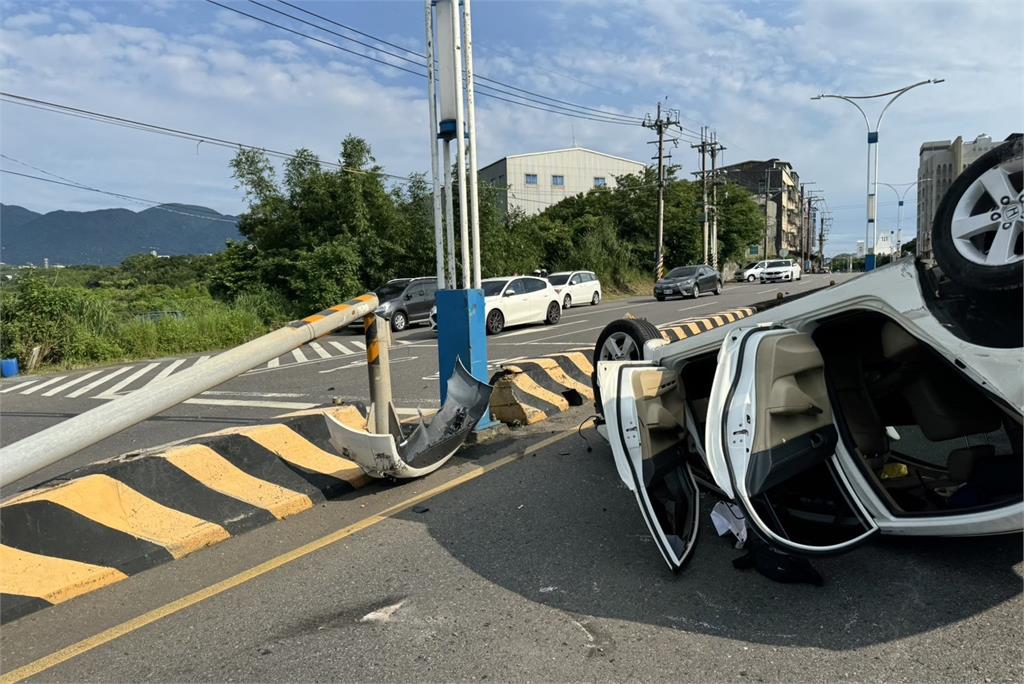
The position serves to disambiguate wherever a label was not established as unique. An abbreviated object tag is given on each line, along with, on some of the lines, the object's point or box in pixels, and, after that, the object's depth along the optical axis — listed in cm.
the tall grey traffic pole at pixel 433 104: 616
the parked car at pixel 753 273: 4849
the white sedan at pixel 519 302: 1909
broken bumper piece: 451
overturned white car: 273
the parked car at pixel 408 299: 2155
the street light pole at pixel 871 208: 2386
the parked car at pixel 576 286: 2669
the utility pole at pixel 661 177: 4203
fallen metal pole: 211
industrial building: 6094
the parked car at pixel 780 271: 4616
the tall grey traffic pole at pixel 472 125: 615
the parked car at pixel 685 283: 2933
